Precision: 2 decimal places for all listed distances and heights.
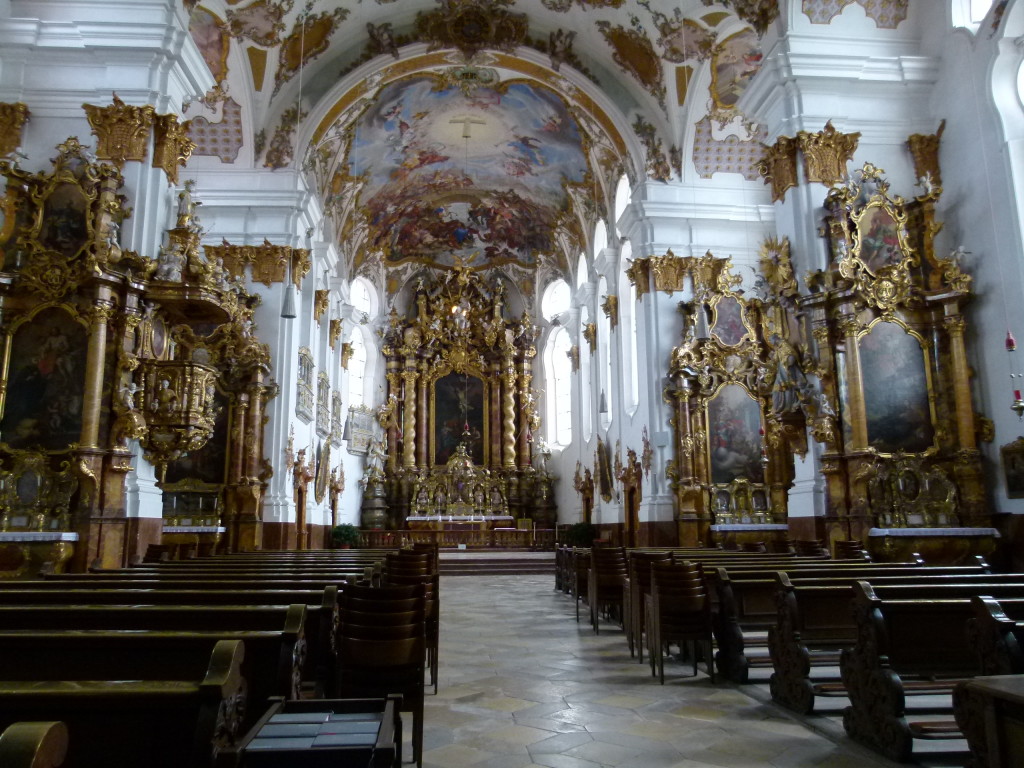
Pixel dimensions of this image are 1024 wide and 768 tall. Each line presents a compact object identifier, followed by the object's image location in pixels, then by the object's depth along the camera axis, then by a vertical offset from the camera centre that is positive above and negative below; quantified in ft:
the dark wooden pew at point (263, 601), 12.56 -1.33
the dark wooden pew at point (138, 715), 6.22 -1.54
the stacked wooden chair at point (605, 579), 28.68 -2.23
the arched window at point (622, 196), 59.73 +24.64
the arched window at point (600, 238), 67.68 +24.29
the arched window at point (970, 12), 33.96 +21.64
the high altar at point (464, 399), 86.17 +13.83
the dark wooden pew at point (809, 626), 15.64 -2.30
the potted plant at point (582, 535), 62.23 -1.33
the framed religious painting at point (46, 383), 28.53 +5.16
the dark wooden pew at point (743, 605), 18.74 -2.12
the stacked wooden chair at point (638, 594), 22.31 -2.24
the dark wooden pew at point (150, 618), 11.23 -1.36
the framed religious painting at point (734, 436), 49.11 +5.01
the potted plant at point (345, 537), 62.59 -1.24
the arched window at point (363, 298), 85.71 +24.58
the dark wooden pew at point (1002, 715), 6.86 -1.80
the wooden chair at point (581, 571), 35.01 -2.37
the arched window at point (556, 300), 89.20 +24.85
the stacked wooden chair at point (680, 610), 19.22 -2.28
